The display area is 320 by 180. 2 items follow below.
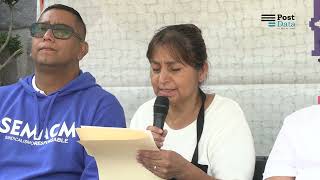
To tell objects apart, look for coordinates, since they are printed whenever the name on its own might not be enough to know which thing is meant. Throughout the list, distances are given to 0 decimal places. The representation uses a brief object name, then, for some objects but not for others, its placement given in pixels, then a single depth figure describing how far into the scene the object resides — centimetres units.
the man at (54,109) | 221
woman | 213
